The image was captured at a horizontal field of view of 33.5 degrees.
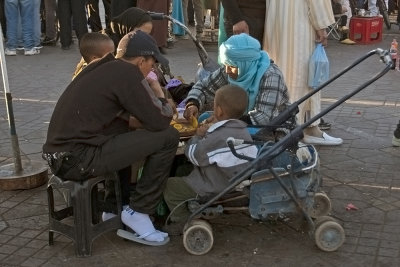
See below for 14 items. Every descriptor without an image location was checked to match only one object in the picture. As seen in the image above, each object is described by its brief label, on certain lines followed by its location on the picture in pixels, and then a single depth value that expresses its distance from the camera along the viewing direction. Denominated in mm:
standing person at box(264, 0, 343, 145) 5926
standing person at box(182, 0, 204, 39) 12422
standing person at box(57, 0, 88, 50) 11203
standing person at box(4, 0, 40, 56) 11250
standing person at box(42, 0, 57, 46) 12052
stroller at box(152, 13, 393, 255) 3936
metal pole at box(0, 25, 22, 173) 5191
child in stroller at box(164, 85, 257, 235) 4109
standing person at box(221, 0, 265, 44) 5859
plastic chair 4035
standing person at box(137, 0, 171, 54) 9492
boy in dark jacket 3977
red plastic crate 11883
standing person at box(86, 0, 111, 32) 10578
